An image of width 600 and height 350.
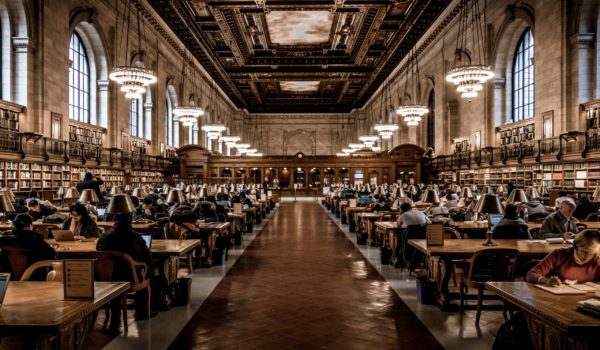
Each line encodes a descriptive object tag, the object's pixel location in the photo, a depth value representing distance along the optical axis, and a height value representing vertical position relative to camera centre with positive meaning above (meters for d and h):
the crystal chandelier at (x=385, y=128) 25.67 +2.74
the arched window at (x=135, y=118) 23.16 +3.05
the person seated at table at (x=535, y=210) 8.93 -0.63
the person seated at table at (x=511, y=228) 6.39 -0.67
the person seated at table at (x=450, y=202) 11.42 -0.57
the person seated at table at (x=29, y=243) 4.39 -0.59
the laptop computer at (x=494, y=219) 7.98 -0.69
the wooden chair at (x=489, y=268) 4.86 -0.95
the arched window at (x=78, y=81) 17.97 +3.84
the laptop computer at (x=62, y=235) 5.95 -0.69
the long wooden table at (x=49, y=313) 2.57 -0.78
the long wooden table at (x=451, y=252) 5.26 -0.82
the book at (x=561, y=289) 3.29 -0.78
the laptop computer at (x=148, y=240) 5.38 -0.68
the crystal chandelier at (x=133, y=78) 13.84 +3.00
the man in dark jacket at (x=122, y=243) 4.89 -0.66
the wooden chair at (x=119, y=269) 4.60 -0.89
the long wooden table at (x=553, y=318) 2.67 -0.81
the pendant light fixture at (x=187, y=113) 20.08 +2.82
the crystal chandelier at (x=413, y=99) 20.72 +5.08
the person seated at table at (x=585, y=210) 9.84 -0.66
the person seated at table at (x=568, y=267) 3.63 -0.69
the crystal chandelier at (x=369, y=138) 30.53 +2.59
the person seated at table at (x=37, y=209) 9.18 -0.60
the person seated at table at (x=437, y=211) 9.30 -0.64
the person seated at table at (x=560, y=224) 6.00 -0.61
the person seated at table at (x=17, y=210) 8.79 -0.56
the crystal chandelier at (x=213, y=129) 25.44 +2.70
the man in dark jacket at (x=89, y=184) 12.01 -0.11
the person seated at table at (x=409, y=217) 7.30 -0.60
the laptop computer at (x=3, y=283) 2.76 -0.60
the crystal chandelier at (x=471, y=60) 14.33 +5.24
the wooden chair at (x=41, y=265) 3.75 -0.69
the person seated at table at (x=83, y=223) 6.40 -0.59
